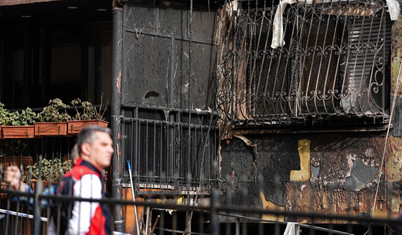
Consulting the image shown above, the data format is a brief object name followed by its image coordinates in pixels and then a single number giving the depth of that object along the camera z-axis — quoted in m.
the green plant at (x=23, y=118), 11.82
